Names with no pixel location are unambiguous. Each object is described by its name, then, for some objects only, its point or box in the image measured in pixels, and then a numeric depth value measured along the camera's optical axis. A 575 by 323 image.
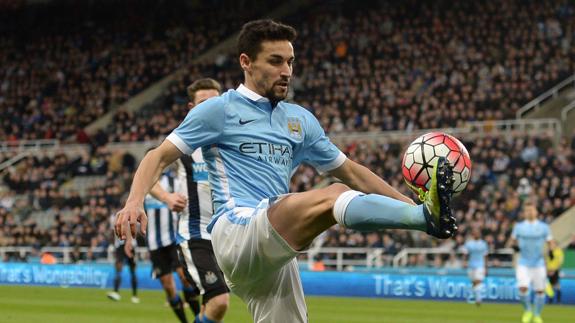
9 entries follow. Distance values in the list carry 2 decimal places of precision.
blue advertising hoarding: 21.80
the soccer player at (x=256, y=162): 6.01
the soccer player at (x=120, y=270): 20.27
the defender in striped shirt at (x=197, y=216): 9.44
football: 5.81
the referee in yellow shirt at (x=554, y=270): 21.30
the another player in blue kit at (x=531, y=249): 17.70
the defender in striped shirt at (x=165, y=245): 12.63
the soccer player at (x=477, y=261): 20.44
